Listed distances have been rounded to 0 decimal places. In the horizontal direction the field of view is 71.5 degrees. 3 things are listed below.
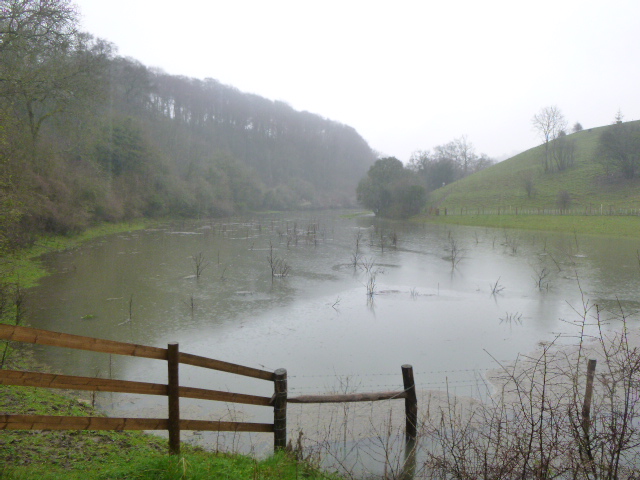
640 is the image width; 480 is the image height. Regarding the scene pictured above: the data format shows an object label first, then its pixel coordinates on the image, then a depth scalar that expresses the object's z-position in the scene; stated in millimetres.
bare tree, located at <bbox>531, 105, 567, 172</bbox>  59031
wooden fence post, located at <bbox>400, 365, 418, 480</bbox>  4871
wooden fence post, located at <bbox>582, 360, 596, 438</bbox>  3284
